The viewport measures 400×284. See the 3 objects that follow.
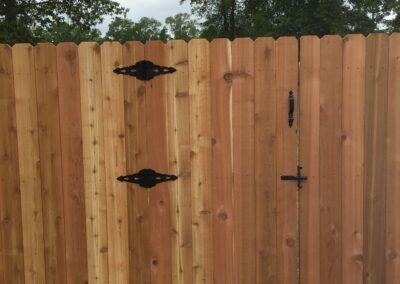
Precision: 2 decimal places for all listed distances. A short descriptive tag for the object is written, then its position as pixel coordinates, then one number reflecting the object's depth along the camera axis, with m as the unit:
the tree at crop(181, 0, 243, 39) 26.53
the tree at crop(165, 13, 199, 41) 48.00
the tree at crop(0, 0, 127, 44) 14.48
